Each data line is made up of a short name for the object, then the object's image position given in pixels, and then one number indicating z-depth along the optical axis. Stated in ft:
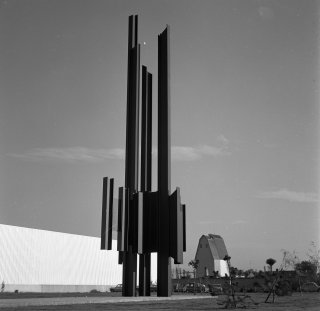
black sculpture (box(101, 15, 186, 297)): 68.44
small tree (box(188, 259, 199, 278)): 215.14
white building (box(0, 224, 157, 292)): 142.82
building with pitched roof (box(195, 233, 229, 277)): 252.01
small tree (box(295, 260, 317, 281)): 163.83
